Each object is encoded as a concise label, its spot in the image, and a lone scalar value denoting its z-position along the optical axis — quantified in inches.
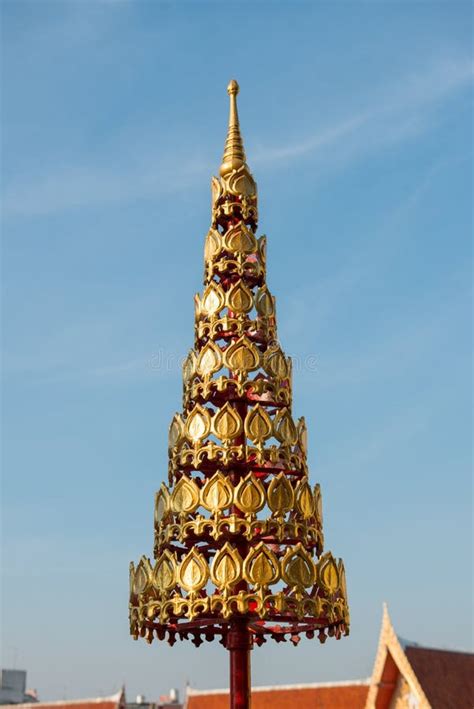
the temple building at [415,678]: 903.1
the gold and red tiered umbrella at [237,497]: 472.1
